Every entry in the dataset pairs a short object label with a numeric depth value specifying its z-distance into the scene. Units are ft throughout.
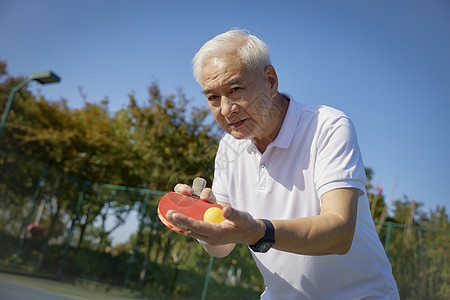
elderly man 4.05
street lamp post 29.34
